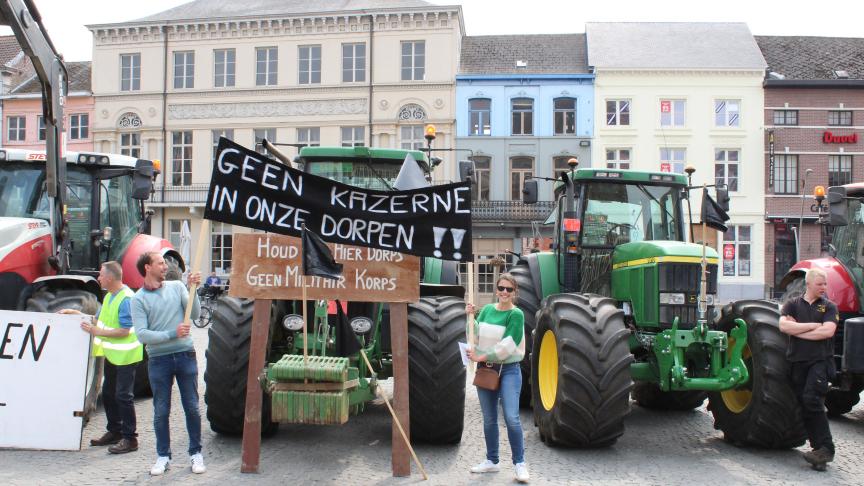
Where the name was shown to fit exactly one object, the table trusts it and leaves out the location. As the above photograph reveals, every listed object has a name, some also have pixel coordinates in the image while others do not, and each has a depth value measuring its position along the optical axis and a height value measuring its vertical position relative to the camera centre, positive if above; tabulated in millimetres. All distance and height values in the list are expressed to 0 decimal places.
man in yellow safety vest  6594 -778
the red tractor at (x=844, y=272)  8648 -182
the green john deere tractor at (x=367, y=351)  6711 -874
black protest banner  6074 +352
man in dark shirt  6446 -854
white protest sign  6613 -1090
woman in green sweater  6031 -789
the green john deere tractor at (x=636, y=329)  6531 -669
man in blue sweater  6039 -762
